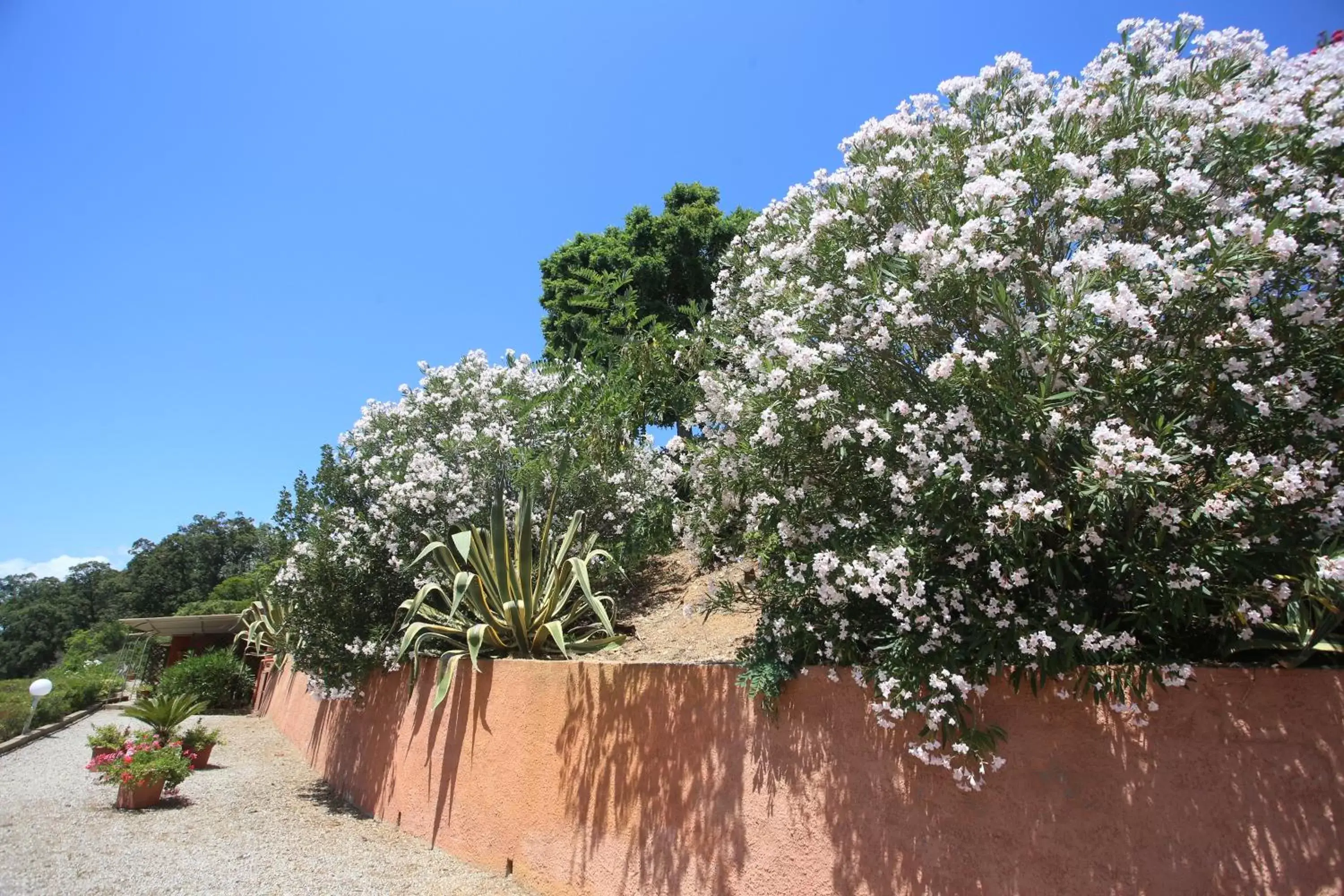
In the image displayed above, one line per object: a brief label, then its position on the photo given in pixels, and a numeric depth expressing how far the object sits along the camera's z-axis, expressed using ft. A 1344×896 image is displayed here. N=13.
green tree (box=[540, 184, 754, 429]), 56.49
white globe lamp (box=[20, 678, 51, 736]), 50.01
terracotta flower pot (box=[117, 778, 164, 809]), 32.19
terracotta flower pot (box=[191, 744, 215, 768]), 41.09
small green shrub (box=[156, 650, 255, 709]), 73.56
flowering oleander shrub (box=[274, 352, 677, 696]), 31.14
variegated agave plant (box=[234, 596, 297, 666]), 61.16
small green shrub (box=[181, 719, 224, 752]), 40.96
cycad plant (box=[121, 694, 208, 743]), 39.14
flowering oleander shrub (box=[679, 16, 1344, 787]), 11.07
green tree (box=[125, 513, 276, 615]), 171.73
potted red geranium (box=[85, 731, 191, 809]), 31.99
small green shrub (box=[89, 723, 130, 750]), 36.14
